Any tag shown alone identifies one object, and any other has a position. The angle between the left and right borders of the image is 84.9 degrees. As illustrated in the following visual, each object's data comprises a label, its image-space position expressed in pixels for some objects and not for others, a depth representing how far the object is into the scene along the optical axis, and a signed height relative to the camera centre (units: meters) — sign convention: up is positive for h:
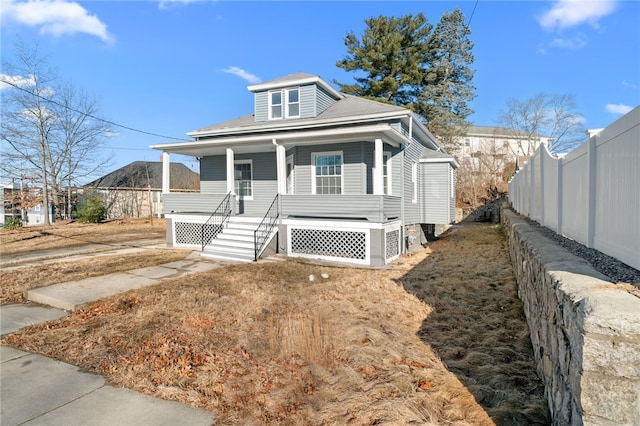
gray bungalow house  10.13 +0.67
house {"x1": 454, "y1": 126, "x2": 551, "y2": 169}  35.66 +5.82
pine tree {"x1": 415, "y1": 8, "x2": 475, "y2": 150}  28.77 +9.97
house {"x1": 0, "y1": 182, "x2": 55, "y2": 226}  24.75 +0.52
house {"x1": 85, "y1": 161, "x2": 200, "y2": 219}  29.30 +1.81
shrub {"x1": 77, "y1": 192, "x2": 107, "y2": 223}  23.47 -0.39
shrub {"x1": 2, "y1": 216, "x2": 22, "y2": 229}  20.19 -1.06
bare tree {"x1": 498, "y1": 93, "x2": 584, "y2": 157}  37.84 +7.66
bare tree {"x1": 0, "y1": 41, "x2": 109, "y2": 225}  23.70 +4.84
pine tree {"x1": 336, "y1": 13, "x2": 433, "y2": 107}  26.31 +11.16
